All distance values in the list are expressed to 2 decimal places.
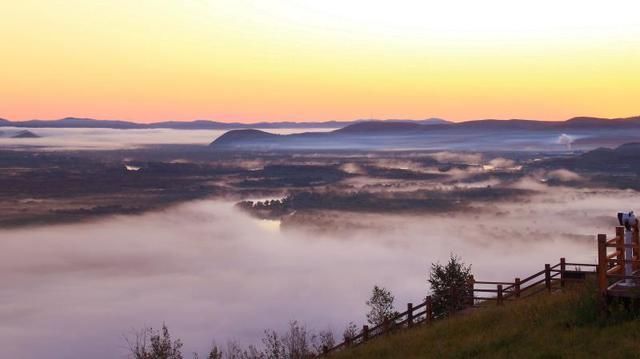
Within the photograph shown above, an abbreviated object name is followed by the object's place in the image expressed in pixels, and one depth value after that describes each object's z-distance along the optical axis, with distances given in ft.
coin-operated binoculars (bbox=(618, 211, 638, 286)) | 68.59
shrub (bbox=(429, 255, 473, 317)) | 110.32
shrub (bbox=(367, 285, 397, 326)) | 199.10
